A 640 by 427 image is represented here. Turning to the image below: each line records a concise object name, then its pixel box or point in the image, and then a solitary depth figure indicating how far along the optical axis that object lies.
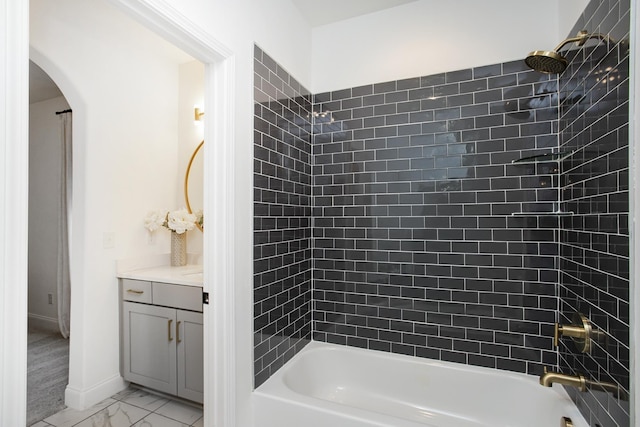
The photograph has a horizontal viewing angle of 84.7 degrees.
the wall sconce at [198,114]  3.05
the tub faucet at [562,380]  1.43
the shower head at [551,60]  1.49
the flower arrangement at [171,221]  2.81
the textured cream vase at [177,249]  2.92
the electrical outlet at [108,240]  2.53
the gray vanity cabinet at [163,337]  2.29
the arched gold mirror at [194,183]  3.03
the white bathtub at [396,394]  1.70
